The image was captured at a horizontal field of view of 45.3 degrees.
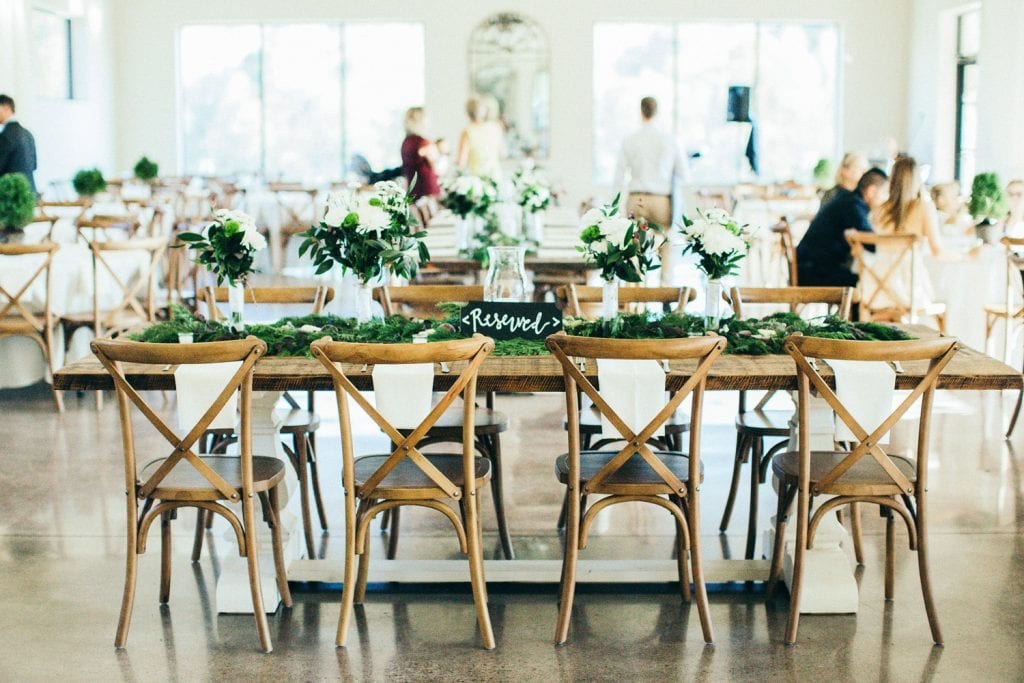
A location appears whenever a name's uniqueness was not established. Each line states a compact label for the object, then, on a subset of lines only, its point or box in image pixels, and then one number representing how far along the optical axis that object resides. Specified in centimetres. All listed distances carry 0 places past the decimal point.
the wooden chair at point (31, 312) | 603
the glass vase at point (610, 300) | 380
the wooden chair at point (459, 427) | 378
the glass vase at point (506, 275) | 386
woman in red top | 874
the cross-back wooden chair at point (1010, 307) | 588
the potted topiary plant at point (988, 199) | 717
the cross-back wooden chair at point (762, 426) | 386
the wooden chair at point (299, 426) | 385
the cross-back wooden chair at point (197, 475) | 310
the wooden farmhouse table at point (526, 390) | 331
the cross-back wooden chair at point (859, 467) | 311
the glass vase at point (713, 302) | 388
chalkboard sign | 364
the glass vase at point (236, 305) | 383
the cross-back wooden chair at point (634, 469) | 311
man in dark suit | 955
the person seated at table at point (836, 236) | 673
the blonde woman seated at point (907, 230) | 658
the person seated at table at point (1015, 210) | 751
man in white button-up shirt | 855
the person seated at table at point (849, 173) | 681
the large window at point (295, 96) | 1552
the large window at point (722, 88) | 1532
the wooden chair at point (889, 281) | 652
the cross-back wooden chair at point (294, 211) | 1227
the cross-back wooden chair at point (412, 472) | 308
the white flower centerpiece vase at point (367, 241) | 384
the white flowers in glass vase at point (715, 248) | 378
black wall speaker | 1407
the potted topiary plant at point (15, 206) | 660
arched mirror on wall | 1509
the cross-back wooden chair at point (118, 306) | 604
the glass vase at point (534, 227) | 665
